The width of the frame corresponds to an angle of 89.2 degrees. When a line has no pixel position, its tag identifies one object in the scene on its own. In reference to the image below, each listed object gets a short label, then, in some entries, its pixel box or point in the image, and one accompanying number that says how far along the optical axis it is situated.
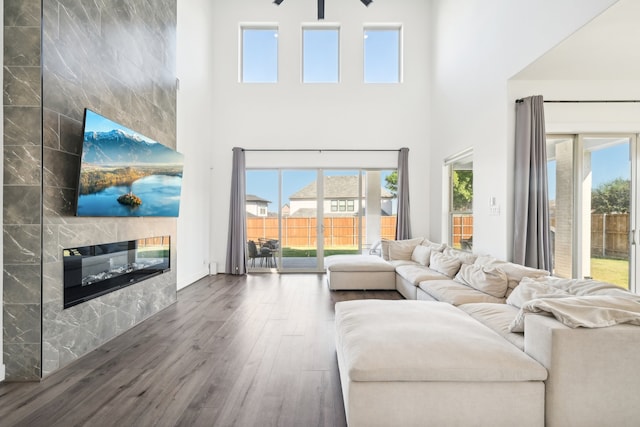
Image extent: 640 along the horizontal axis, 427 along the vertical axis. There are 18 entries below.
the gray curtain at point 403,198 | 6.49
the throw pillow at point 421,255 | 5.17
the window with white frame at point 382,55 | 6.80
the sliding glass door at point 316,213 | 6.73
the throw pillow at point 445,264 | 4.22
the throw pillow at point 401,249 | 5.75
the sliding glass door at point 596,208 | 3.74
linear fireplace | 2.62
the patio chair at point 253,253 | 6.73
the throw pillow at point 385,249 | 5.86
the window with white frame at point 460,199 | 5.14
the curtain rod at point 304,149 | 6.61
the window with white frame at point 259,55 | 6.75
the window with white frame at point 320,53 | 6.76
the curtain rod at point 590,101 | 3.64
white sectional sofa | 1.61
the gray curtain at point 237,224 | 6.46
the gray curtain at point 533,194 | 3.53
